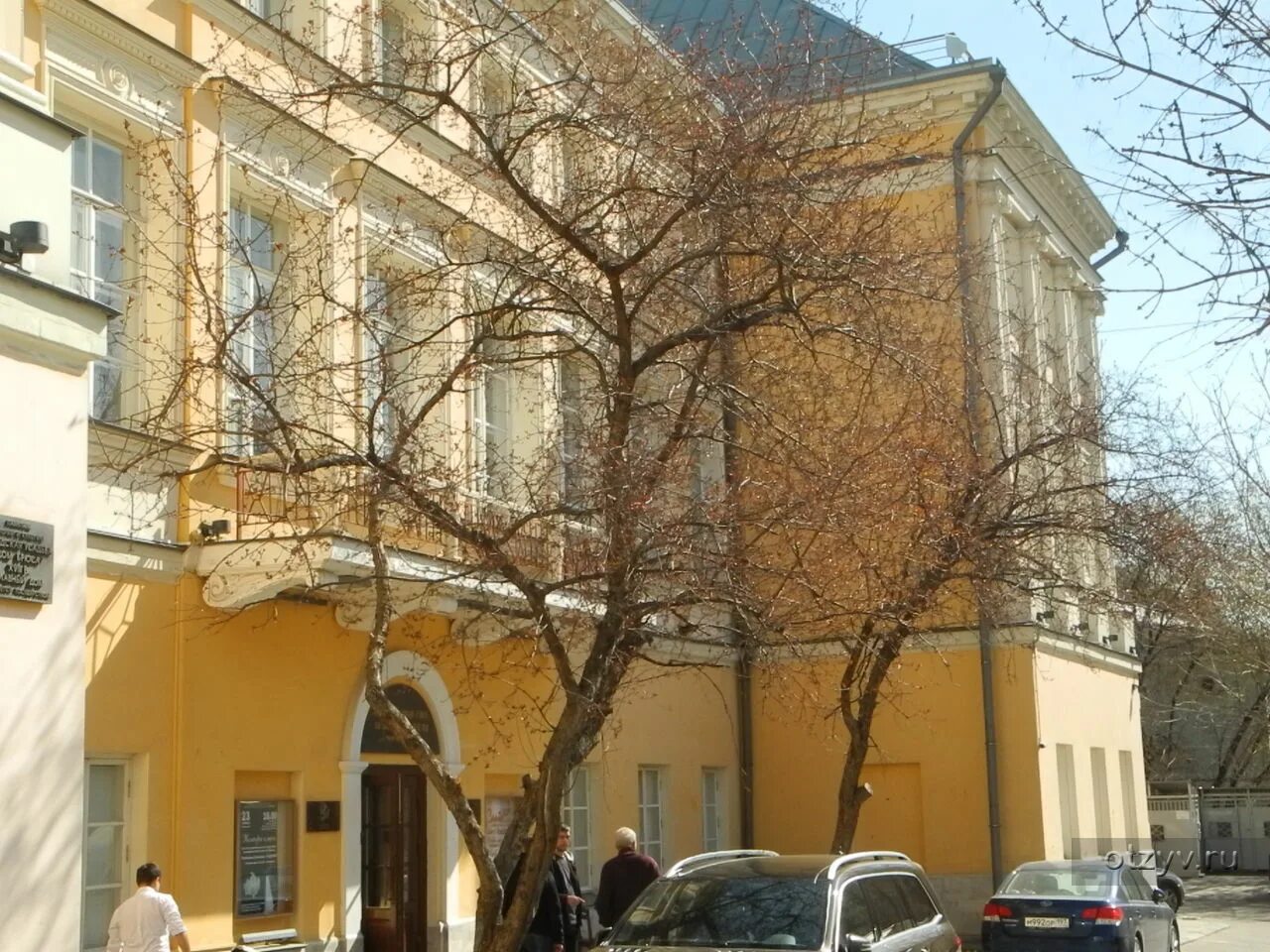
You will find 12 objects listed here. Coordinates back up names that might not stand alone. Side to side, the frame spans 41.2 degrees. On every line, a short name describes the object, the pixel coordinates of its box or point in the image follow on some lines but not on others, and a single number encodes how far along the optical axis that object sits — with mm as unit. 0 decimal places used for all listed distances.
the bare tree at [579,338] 11000
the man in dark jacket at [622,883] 14531
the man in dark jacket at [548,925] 13984
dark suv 10484
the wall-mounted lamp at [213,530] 14117
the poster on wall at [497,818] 18578
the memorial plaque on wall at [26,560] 9508
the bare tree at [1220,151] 7473
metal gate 40906
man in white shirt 11750
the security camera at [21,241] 9828
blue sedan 17859
